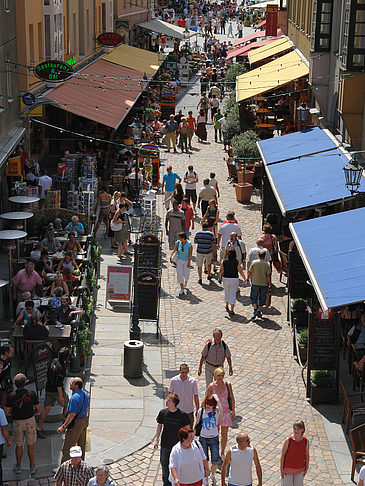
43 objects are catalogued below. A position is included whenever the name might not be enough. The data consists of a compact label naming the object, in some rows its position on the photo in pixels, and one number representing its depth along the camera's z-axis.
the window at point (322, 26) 24.91
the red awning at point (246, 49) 51.56
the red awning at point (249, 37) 58.94
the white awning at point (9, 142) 21.33
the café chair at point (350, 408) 13.40
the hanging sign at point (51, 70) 24.02
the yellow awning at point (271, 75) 31.83
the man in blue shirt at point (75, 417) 11.97
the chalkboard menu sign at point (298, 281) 18.92
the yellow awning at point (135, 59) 42.61
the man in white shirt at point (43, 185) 25.02
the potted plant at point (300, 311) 17.59
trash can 15.70
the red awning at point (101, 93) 28.20
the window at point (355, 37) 20.38
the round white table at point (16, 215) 19.28
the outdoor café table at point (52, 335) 15.65
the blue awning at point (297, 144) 23.81
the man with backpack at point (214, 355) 13.95
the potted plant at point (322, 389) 14.76
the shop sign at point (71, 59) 33.36
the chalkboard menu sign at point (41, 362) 14.10
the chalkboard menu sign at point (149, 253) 18.97
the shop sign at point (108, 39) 37.50
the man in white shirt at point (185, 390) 12.55
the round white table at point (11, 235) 17.77
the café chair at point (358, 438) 12.44
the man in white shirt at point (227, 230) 20.67
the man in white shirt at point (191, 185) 26.48
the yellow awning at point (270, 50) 40.02
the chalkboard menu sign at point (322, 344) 14.83
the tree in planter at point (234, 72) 49.19
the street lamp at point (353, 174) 16.88
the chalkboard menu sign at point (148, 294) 18.11
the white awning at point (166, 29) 60.44
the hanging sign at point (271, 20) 49.93
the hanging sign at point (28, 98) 24.56
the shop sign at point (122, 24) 49.22
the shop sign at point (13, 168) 23.95
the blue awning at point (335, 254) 13.37
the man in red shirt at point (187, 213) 22.53
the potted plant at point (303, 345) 16.08
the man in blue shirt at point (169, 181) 26.31
